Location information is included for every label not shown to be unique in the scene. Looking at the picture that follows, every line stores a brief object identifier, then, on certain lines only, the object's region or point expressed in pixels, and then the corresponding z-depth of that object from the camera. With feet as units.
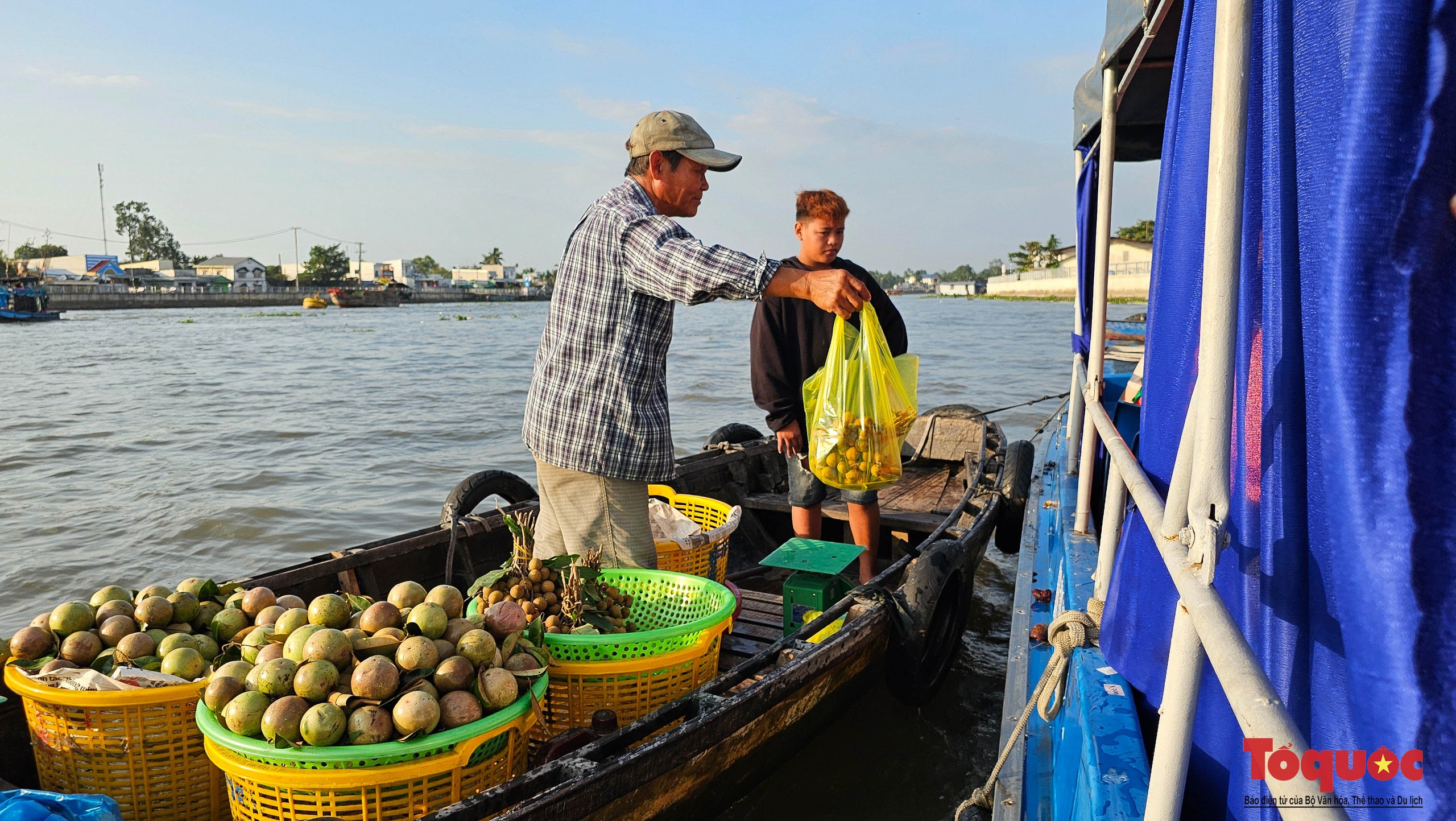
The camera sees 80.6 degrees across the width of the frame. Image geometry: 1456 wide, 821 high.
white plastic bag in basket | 13.34
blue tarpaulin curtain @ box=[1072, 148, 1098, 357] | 14.34
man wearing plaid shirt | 8.79
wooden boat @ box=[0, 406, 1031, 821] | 7.84
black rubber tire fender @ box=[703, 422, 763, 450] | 21.68
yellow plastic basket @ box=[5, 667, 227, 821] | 7.70
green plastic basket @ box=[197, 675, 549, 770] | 6.62
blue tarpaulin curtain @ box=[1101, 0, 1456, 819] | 3.20
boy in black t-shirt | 13.37
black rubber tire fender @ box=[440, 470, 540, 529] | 14.80
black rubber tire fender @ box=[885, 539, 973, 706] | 12.20
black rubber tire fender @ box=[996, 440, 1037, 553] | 17.97
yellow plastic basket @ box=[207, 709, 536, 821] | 6.68
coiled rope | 6.88
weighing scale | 12.21
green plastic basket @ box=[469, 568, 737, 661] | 8.77
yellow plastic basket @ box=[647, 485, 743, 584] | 12.59
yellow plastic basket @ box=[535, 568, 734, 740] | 8.76
